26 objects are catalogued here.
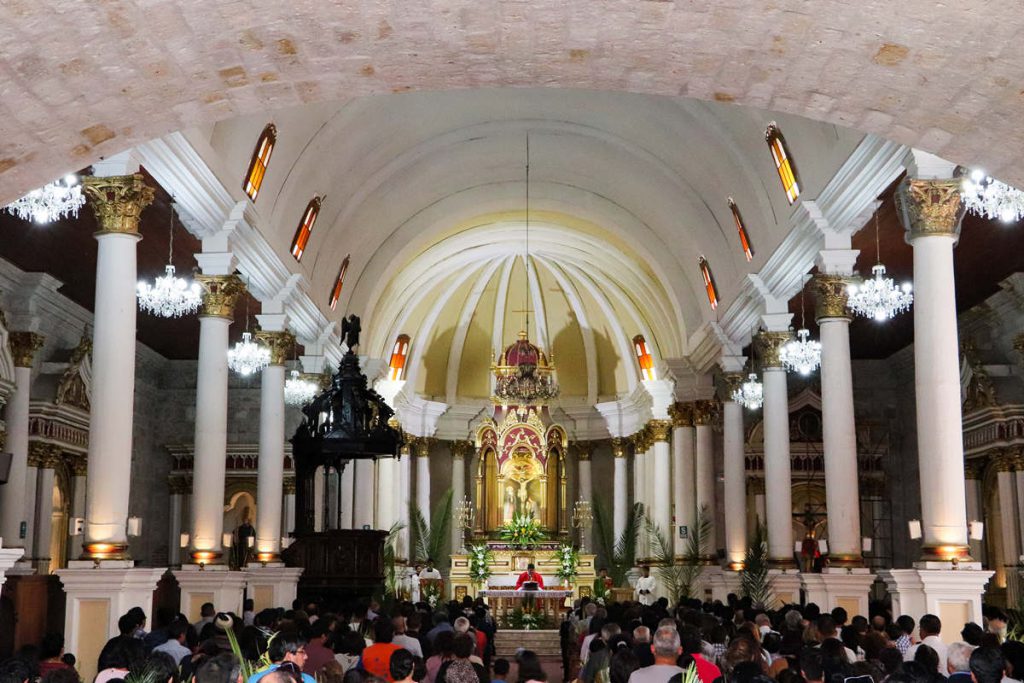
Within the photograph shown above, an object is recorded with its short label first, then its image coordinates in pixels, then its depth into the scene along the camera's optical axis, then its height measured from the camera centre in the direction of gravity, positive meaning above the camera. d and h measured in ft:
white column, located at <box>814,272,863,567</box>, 53.42 +4.71
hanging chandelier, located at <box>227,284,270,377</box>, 61.16 +8.86
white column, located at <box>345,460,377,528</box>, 86.84 +3.14
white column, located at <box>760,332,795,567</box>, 65.67 +3.86
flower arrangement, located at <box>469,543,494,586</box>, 92.84 -1.90
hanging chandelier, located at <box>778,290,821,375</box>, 60.70 +8.84
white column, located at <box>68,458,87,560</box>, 72.02 +2.71
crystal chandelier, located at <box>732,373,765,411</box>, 71.94 +8.24
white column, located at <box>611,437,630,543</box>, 107.76 +4.08
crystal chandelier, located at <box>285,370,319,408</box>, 72.64 +8.65
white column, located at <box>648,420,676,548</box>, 97.04 +4.89
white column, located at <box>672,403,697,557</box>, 90.94 +5.01
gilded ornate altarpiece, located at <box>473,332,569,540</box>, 105.91 +5.63
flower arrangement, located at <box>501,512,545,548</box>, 100.12 +0.41
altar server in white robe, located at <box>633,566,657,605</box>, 90.11 -3.71
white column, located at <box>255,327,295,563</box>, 65.82 +5.29
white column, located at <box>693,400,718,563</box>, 87.97 +4.98
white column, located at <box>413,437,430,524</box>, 108.47 +5.28
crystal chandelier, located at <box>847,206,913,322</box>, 47.44 +9.07
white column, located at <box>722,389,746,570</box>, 79.61 +2.86
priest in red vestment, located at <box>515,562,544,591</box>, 85.40 -2.69
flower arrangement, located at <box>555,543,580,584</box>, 93.50 -2.01
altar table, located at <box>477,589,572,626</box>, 84.99 -4.42
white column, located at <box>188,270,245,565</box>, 52.90 +5.22
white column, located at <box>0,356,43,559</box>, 60.49 +4.76
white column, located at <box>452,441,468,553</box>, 109.40 +5.38
